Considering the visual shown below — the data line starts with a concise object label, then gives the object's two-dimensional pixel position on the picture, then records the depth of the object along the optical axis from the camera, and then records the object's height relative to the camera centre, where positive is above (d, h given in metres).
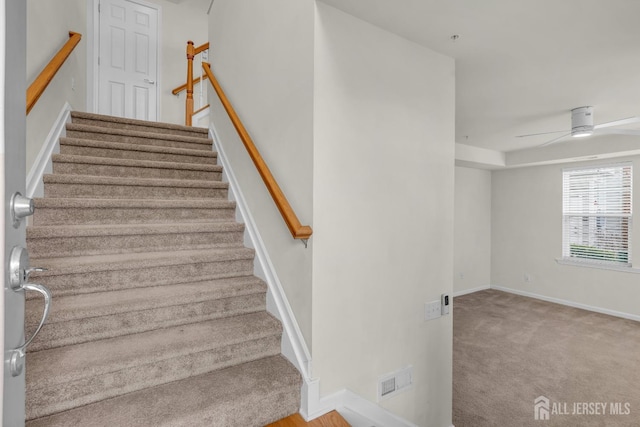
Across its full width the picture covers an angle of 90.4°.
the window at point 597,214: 4.66 +0.04
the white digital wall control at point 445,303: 2.15 -0.60
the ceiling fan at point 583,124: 2.98 +0.89
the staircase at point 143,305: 1.37 -0.50
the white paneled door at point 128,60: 4.09 +2.03
